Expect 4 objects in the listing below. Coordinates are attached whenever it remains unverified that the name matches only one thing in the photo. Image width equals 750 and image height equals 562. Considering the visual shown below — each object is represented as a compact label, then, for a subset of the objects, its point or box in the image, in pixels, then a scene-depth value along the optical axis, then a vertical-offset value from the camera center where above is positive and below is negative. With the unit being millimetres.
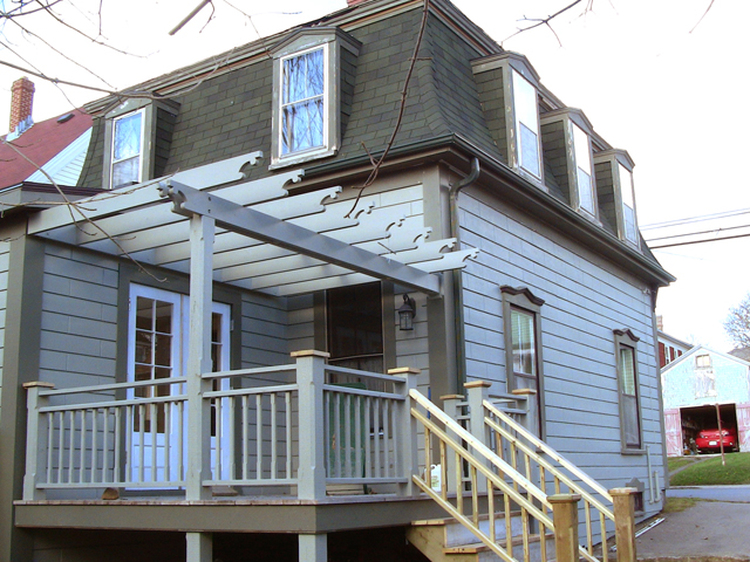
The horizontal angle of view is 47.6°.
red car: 38653 -463
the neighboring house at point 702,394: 40469 +1744
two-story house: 6387 +1516
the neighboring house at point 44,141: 15266 +5901
